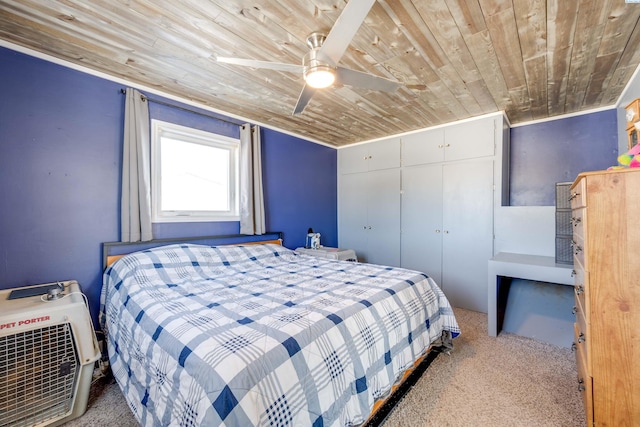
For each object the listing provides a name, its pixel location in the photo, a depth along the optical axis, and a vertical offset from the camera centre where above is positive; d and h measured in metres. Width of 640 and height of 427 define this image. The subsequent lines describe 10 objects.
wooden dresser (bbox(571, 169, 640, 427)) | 1.24 -0.40
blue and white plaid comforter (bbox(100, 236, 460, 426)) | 0.99 -0.61
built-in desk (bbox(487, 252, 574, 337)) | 2.30 -0.57
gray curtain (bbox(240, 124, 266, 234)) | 3.28 +0.34
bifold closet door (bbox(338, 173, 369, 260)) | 4.48 -0.03
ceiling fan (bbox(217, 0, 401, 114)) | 1.38 +0.94
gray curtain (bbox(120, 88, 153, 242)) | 2.40 +0.34
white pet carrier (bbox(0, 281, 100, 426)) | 1.46 -0.86
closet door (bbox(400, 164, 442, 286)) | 3.68 -0.13
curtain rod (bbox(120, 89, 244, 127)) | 2.55 +1.06
